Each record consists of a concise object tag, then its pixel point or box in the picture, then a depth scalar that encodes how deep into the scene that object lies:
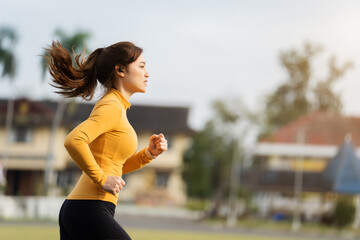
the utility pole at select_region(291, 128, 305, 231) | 42.63
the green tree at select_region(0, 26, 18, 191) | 37.81
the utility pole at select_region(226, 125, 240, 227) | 41.40
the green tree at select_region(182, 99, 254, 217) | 41.50
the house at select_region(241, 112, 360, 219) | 44.50
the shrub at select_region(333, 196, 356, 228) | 39.06
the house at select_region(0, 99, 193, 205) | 52.31
